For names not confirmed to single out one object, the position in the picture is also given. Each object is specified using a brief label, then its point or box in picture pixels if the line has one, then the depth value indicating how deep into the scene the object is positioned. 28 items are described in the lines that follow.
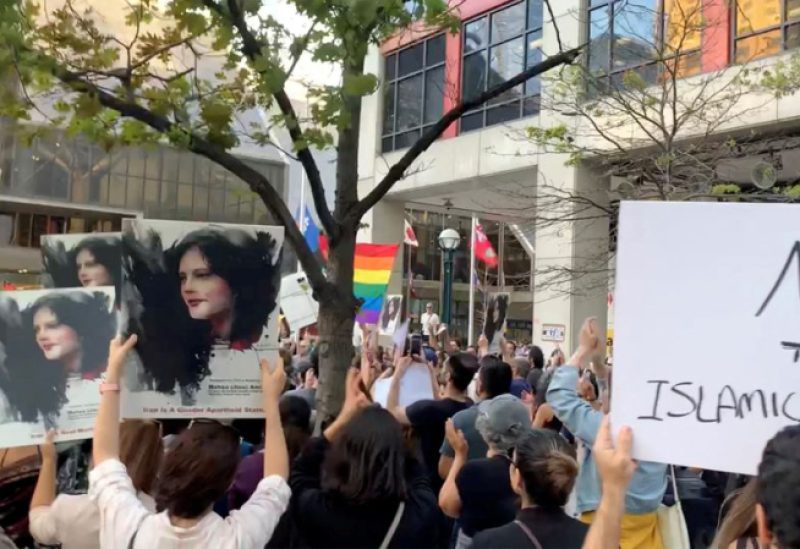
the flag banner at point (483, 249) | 21.30
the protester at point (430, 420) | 5.23
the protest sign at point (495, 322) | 11.94
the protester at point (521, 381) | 7.08
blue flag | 12.03
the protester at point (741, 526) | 2.27
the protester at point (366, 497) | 2.92
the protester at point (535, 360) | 7.89
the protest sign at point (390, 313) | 12.85
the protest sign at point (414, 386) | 5.76
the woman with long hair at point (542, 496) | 2.81
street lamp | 17.67
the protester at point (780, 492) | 1.65
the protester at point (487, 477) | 3.72
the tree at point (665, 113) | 10.84
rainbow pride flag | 10.35
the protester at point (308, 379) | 6.08
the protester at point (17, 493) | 3.54
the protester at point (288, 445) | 3.78
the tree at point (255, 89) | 4.48
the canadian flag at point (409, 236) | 22.18
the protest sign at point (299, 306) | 10.48
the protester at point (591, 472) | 3.35
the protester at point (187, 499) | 2.48
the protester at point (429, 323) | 16.53
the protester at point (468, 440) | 4.78
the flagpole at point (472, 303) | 23.66
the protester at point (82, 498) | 3.01
